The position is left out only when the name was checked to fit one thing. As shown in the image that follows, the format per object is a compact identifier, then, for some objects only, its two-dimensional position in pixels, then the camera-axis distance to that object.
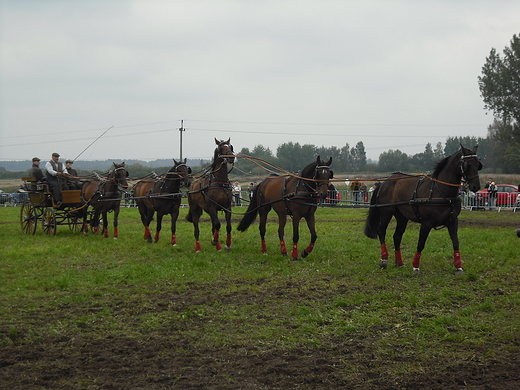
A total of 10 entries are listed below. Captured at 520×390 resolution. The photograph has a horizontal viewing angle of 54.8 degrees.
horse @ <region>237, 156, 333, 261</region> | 11.48
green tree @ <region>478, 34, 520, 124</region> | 44.41
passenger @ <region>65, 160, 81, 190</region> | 16.83
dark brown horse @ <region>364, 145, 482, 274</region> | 9.65
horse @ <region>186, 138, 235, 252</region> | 13.13
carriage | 16.50
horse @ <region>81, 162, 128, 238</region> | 15.91
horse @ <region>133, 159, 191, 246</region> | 14.48
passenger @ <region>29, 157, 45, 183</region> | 17.24
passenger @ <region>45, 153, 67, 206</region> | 16.41
